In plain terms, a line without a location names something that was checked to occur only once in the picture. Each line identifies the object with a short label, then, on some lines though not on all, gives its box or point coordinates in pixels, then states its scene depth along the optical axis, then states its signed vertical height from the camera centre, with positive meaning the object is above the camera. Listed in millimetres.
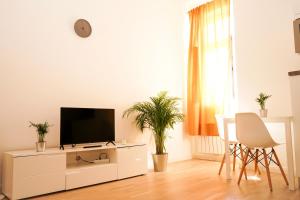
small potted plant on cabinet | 2924 -108
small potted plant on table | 3291 +207
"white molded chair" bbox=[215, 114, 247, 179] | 3676 -126
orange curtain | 4715 +1061
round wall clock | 3719 +1404
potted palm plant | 4070 +83
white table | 2823 -240
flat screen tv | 3246 -18
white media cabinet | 2662 -535
